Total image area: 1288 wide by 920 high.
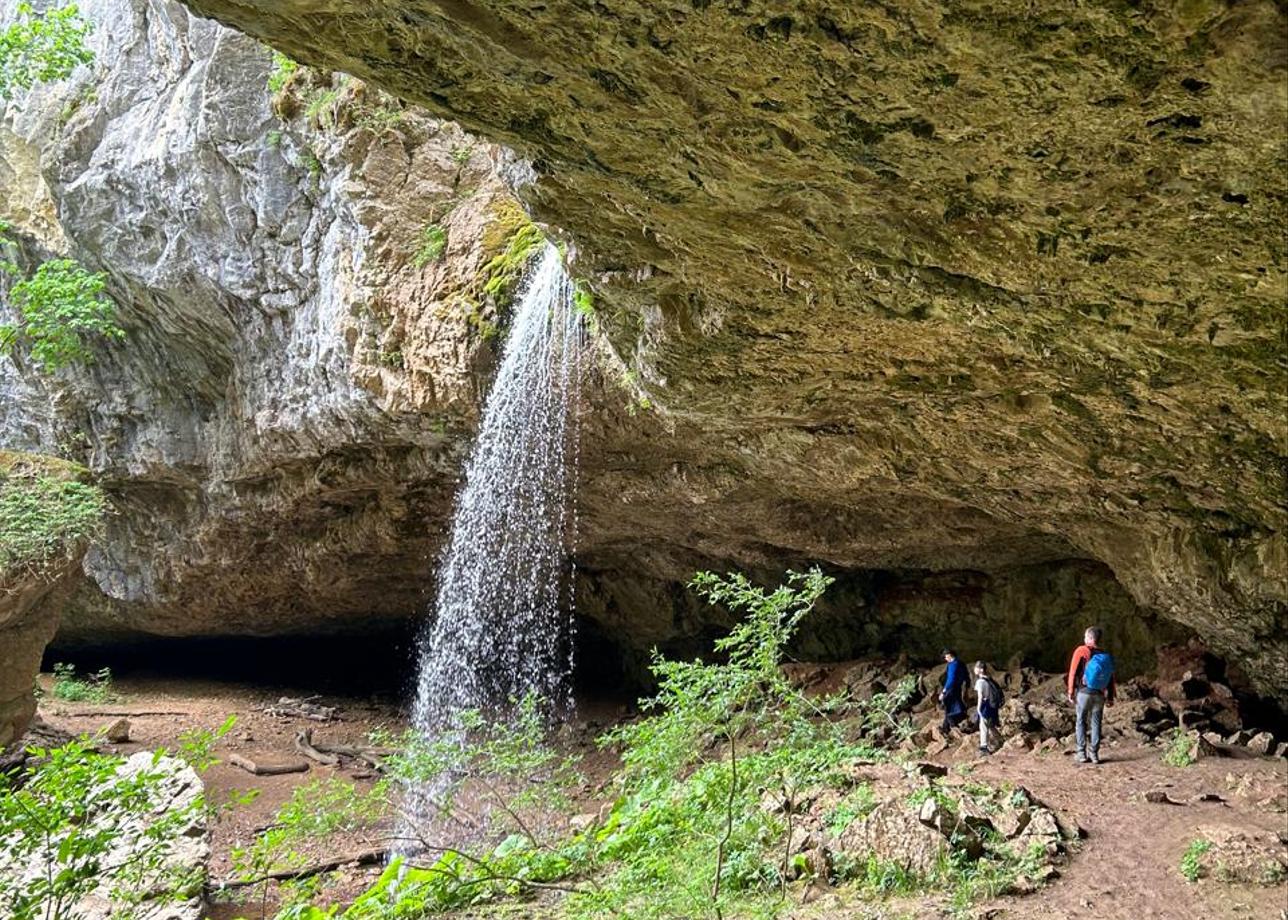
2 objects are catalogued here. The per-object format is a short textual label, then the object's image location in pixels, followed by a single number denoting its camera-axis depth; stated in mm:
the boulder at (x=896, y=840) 5695
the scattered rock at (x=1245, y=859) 5266
